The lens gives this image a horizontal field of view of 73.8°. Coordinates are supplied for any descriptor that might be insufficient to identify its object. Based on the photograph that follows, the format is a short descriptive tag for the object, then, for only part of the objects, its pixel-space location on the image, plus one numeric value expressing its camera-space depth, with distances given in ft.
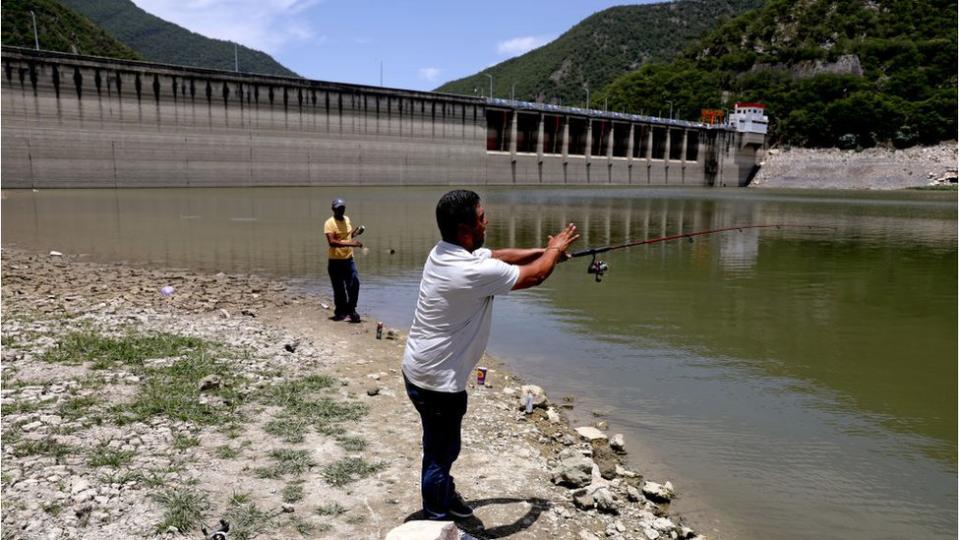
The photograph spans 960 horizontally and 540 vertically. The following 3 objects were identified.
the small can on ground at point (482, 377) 24.41
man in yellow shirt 33.12
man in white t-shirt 12.13
